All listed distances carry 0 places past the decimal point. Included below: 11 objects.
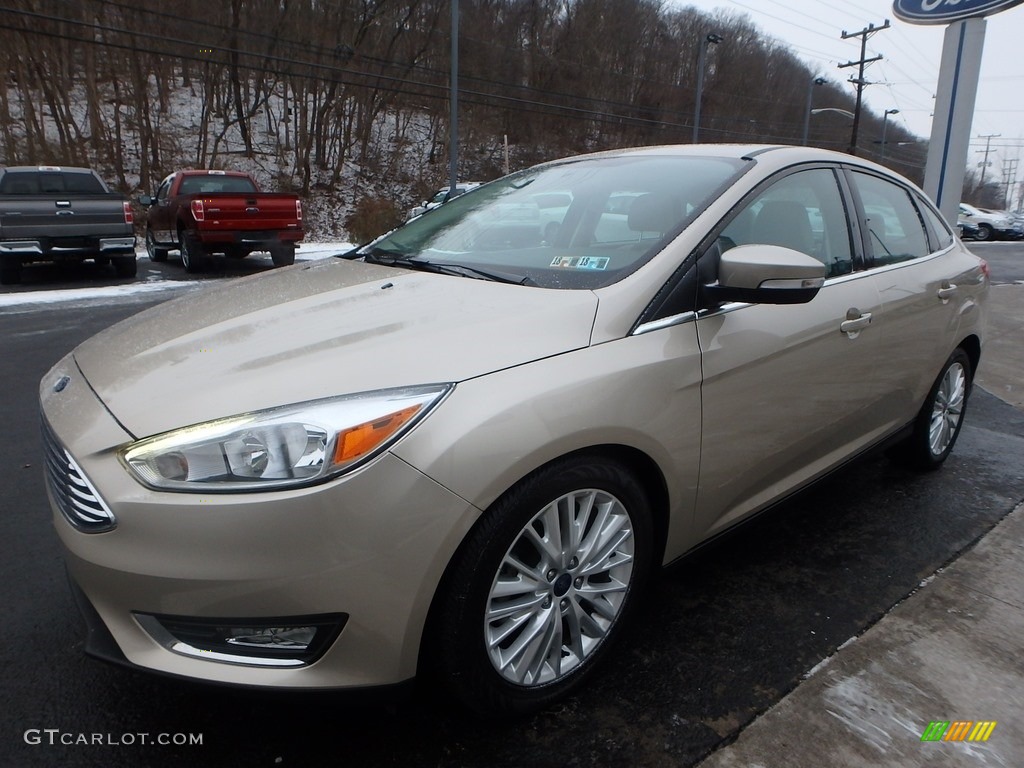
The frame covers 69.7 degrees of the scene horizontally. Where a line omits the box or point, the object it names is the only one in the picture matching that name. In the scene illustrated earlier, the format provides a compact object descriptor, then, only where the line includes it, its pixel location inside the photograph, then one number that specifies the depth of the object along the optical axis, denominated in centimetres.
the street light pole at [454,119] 1869
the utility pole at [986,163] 8886
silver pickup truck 1002
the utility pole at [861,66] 4241
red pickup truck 1175
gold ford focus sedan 161
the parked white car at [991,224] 3023
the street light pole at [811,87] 3716
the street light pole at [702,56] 2795
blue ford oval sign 799
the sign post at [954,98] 830
